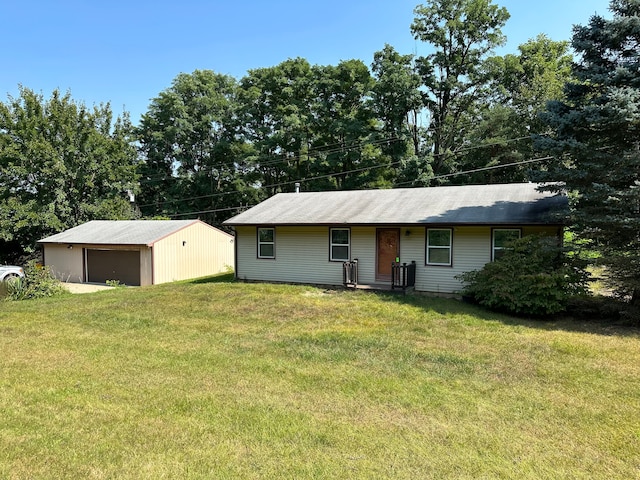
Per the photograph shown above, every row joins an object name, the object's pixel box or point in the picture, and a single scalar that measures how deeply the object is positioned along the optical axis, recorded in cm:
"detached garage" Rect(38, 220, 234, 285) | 1780
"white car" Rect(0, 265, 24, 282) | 1524
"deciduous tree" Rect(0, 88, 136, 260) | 2448
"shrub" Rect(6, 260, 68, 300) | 1370
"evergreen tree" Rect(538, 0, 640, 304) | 852
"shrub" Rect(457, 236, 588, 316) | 914
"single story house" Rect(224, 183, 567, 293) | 1167
